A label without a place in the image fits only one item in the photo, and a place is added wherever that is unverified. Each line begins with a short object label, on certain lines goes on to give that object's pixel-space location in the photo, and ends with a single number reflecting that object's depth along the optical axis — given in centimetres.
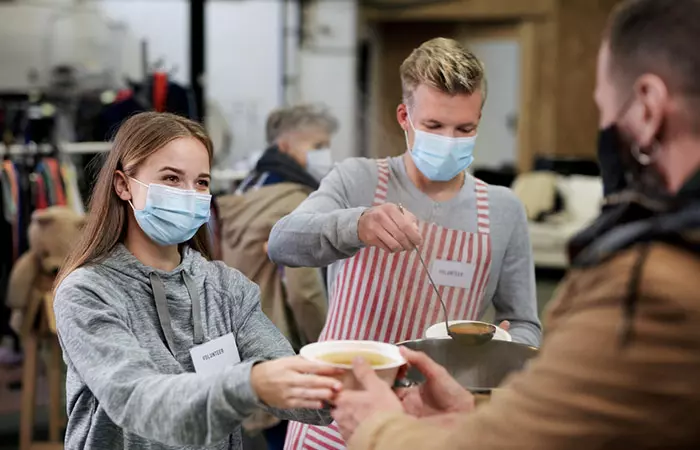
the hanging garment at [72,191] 460
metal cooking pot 138
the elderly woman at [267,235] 256
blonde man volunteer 176
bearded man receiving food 88
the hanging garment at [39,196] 454
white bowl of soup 121
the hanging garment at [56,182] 457
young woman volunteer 122
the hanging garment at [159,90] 576
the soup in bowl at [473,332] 147
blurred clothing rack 479
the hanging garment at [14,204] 446
